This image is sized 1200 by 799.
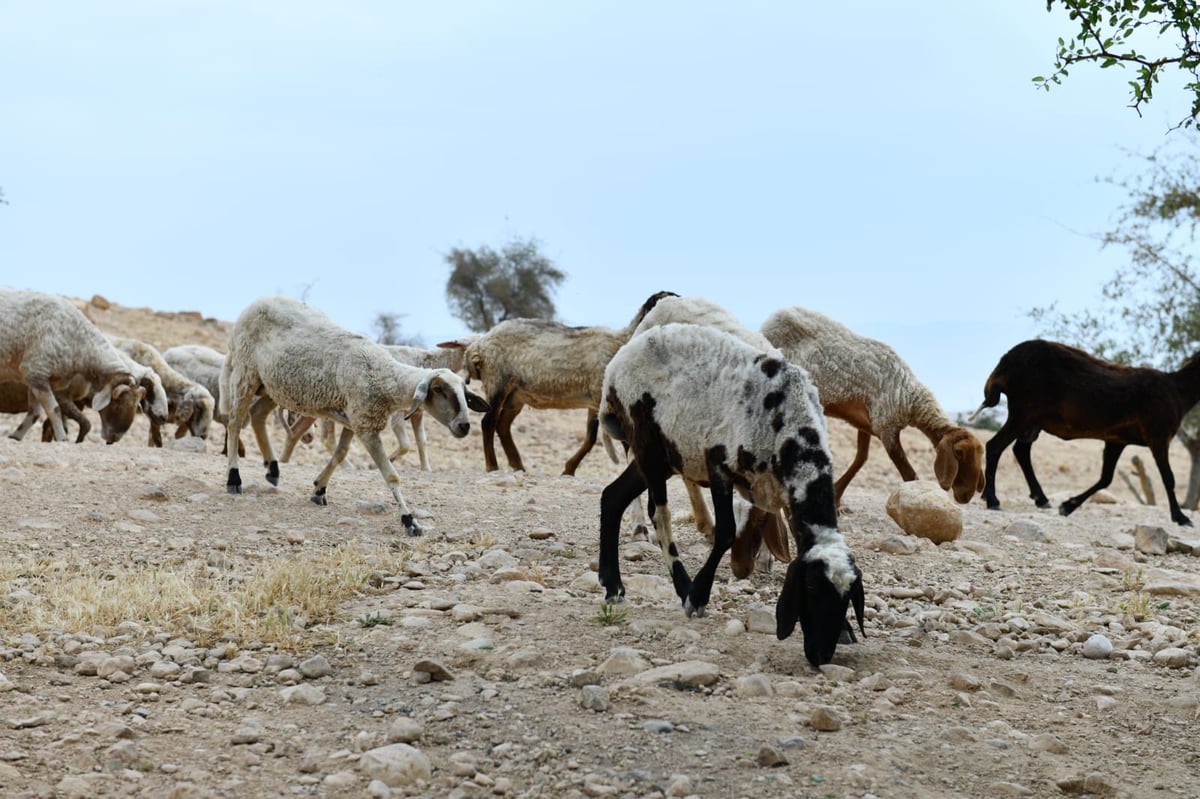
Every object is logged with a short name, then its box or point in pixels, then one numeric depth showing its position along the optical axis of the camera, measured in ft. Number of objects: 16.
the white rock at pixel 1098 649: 24.08
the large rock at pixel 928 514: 34.24
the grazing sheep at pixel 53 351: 50.90
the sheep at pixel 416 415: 47.73
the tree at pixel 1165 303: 68.13
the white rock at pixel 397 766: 16.47
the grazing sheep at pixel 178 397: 58.08
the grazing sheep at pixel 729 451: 20.49
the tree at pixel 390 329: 118.62
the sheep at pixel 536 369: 45.93
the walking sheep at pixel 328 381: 33.37
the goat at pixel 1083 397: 45.78
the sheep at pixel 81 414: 52.80
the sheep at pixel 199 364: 66.03
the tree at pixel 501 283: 123.24
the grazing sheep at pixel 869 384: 37.58
